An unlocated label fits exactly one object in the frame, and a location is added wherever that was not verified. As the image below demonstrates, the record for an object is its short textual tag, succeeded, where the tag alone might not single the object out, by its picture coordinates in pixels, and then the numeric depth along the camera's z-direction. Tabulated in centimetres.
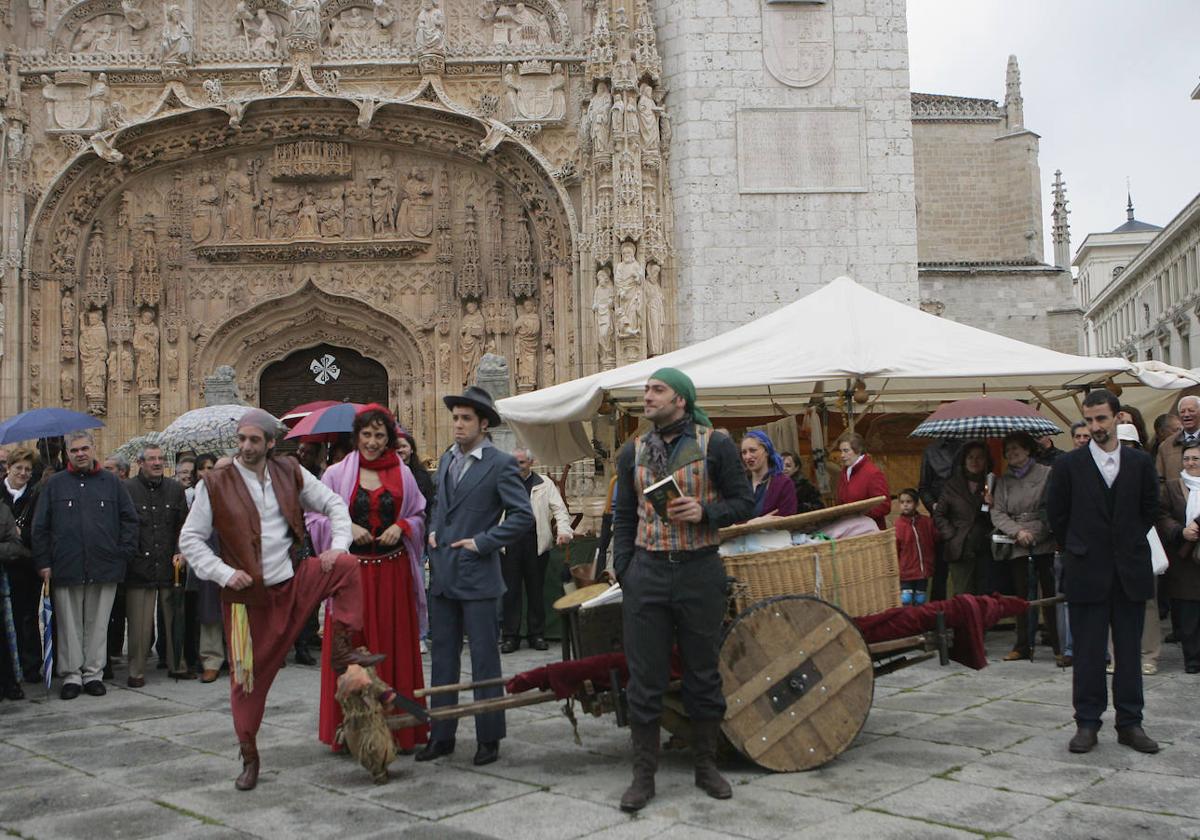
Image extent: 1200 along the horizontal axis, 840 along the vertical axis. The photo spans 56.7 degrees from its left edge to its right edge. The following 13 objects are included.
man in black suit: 548
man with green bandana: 480
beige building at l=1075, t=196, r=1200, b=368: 3972
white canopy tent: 827
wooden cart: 507
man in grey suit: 569
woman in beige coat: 820
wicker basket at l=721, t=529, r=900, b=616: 529
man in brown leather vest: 513
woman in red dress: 590
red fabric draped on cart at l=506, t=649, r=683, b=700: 507
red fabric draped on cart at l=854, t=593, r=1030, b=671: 560
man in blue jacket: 802
